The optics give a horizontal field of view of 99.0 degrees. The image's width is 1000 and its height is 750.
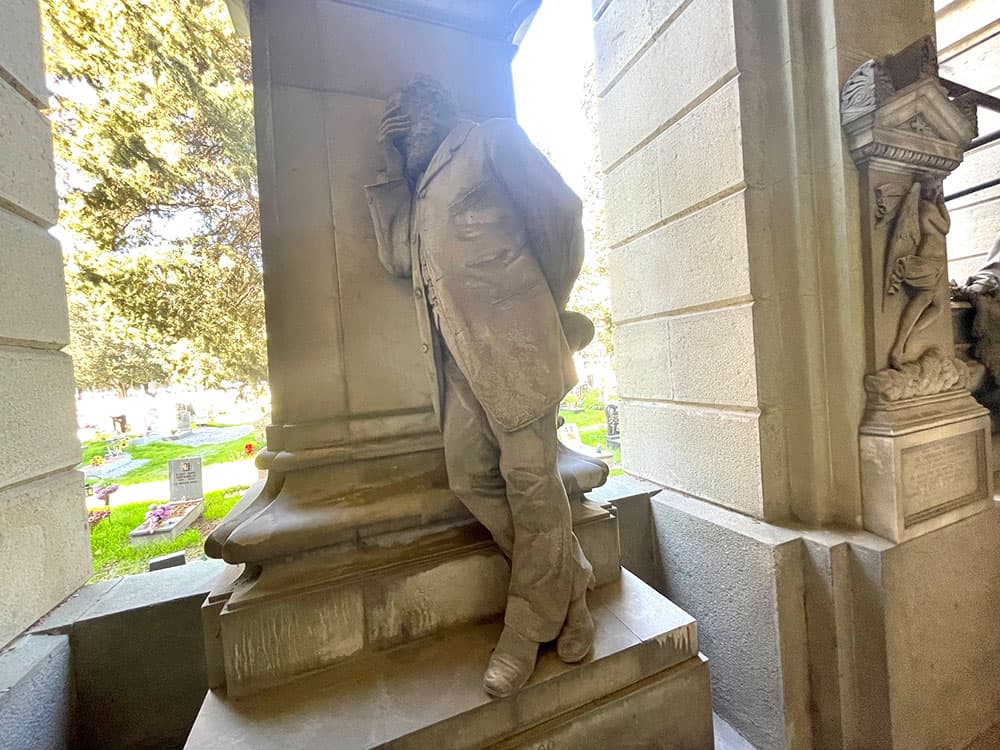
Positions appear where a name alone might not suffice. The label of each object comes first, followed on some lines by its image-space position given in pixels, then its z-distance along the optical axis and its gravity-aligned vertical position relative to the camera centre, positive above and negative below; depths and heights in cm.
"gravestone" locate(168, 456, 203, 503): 666 -137
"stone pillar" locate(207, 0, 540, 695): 201 +38
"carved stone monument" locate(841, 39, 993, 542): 228 +24
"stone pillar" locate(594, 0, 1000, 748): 229 -39
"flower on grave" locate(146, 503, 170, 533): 553 -162
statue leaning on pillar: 163 +17
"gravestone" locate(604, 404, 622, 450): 821 -132
